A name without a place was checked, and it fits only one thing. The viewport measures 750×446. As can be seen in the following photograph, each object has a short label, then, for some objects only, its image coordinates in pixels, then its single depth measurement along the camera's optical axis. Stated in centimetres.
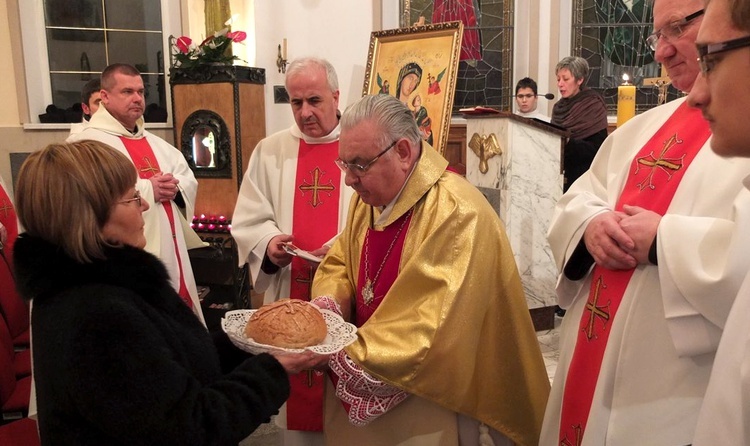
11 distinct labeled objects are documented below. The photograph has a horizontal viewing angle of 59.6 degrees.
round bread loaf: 189
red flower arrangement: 612
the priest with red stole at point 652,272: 159
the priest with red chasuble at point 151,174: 412
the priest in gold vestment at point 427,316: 206
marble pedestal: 485
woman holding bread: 143
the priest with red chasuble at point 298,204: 321
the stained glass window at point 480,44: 783
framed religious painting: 496
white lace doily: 186
